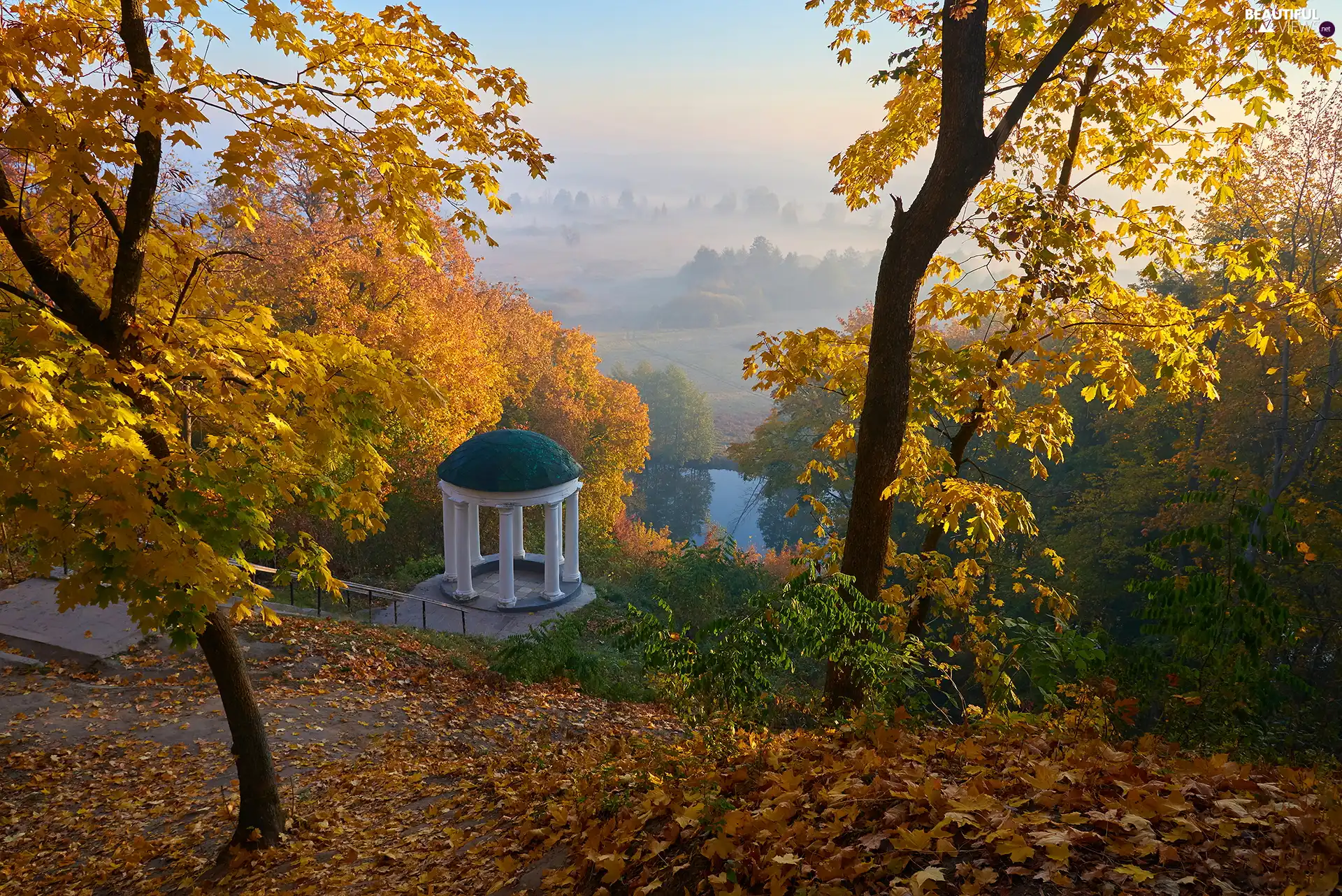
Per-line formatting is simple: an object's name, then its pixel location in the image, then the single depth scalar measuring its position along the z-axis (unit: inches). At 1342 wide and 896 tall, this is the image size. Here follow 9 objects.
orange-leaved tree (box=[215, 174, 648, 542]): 807.7
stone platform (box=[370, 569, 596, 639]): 688.4
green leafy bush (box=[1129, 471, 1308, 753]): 198.5
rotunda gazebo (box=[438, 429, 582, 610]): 702.5
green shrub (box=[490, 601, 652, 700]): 433.4
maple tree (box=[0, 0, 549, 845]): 155.6
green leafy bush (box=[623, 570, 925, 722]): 192.2
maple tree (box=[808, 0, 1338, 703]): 209.2
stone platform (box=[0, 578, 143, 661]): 398.3
